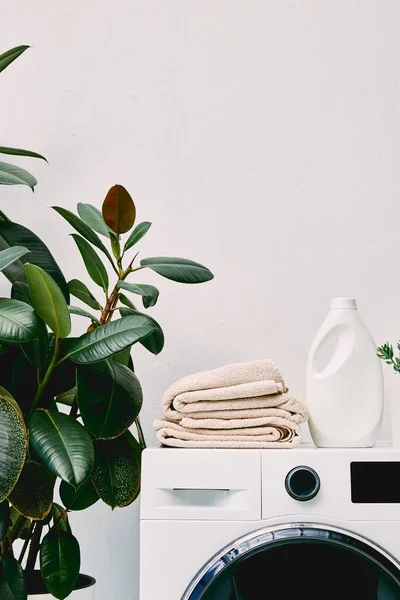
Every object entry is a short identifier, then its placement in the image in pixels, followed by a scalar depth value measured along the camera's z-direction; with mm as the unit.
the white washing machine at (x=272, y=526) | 1200
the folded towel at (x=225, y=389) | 1295
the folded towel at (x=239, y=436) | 1279
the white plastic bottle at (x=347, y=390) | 1333
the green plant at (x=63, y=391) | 1124
